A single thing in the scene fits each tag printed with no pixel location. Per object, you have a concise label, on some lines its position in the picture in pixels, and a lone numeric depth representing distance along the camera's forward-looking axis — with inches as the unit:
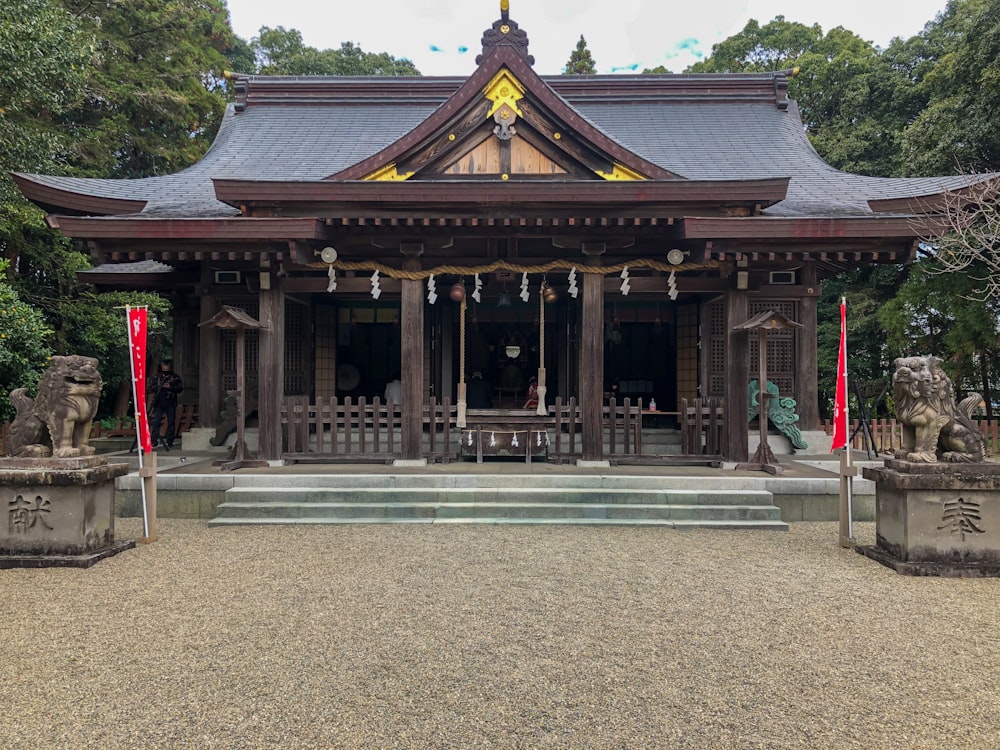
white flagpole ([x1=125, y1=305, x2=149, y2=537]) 237.0
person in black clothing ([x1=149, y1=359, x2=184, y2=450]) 416.2
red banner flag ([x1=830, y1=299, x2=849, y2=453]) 238.8
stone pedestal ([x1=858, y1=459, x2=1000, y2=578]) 197.3
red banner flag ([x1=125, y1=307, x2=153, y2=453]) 241.6
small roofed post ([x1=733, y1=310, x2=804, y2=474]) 307.9
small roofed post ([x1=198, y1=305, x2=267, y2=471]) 313.4
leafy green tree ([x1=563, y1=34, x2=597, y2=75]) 991.3
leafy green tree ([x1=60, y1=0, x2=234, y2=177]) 649.6
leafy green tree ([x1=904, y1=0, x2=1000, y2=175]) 480.7
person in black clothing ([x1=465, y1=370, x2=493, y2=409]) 523.8
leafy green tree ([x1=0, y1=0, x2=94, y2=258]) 382.3
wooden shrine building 315.9
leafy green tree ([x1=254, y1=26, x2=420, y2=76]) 1198.3
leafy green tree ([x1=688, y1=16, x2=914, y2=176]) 747.4
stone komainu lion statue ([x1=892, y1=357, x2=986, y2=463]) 203.8
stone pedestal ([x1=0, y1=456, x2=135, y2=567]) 204.5
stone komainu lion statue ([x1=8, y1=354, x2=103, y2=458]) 212.8
